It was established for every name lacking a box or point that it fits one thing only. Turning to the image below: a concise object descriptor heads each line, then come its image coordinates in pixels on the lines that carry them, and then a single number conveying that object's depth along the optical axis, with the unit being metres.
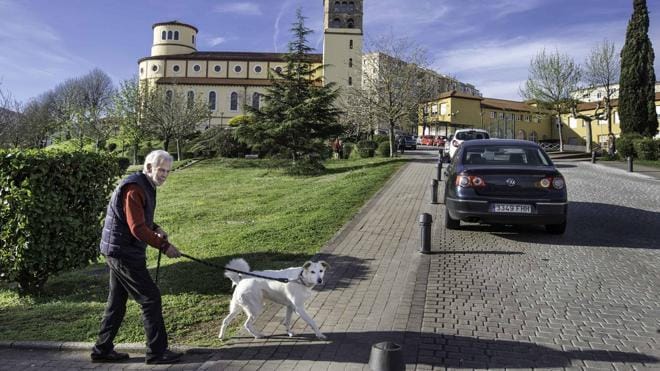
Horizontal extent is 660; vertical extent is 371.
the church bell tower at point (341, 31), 71.19
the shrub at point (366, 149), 32.72
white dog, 4.17
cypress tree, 35.22
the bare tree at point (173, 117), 38.62
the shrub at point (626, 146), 31.12
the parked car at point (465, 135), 23.16
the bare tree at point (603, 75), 42.66
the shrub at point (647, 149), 29.40
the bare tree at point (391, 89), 30.98
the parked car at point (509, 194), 7.73
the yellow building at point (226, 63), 71.38
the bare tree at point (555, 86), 42.44
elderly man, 3.81
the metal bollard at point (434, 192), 12.37
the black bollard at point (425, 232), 7.44
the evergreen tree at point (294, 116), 21.30
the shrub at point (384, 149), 32.22
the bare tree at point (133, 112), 41.97
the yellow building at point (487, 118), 74.81
